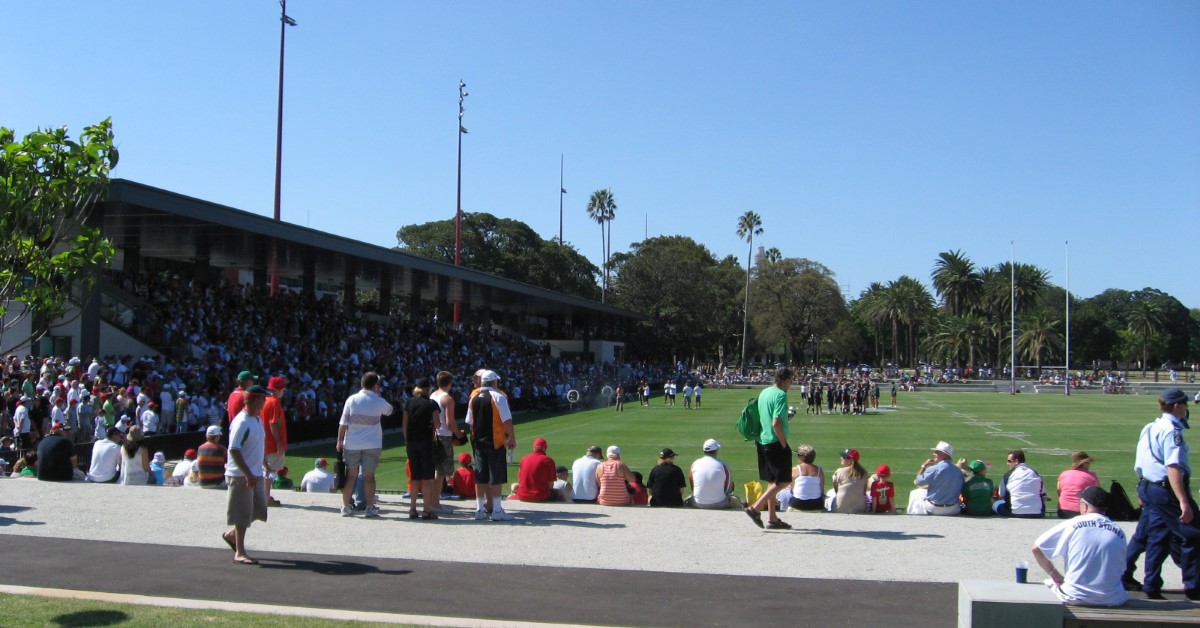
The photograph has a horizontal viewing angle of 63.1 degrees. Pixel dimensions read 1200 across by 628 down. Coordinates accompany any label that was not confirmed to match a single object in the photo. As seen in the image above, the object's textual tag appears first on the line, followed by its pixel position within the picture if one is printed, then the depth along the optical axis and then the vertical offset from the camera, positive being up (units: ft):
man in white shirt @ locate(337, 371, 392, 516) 32.48 -2.51
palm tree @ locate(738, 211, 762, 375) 348.79 +47.66
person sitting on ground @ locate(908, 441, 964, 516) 37.09 -4.88
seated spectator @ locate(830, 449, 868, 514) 37.29 -5.05
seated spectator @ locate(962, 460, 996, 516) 37.22 -5.17
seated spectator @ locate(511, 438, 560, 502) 38.27 -4.94
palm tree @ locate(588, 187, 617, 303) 371.97 +56.56
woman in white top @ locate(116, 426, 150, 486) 42.16 -5.12
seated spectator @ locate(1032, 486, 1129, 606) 19.52 -3.94
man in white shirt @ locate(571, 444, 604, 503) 38.88 -5.10
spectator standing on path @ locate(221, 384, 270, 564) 26.58 -3.46
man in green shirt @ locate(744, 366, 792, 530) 30.53 -2.67
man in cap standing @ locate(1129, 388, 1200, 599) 21.88 -3.01
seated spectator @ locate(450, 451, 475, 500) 38.98 -5.29
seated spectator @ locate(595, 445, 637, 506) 37.73 -5.07
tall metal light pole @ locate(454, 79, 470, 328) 174.09 +27.03
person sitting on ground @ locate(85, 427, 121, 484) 42.57 -5.11
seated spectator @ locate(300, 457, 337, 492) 42.29 -5.74
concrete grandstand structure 82.23 +10.75
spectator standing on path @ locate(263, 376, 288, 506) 34.27 -2.69
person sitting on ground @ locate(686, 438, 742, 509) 36.73 -4.80
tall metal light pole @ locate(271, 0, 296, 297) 126.93 +28.46
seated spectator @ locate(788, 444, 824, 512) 36.91 -4.84
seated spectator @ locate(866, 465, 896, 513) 38.47 -5.30
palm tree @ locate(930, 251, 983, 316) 331.16 +26.66
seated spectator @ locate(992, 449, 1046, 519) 36.70 -5.07
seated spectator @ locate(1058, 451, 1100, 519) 34.71 -4.32
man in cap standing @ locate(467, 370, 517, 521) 32.40 -2.88
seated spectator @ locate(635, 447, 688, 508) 37.88 -5.10
